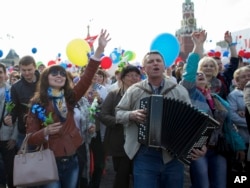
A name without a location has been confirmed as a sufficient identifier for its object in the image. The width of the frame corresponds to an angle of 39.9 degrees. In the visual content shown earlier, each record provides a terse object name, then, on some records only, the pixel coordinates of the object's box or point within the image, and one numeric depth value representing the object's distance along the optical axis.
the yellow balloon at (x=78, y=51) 5.68
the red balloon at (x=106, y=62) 8.80
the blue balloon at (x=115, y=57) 11.09
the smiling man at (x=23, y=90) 4.06
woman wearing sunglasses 3.04
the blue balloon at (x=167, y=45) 4.37
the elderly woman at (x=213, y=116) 3.56
